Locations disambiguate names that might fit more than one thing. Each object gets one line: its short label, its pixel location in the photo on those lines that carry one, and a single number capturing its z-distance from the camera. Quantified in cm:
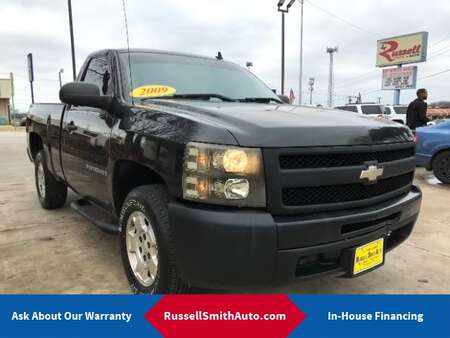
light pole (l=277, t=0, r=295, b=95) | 1696
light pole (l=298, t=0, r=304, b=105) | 2281
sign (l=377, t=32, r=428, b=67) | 3522
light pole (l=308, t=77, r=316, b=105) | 5063
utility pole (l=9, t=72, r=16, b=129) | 5045
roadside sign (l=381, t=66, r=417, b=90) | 3581
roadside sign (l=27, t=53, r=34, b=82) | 3431
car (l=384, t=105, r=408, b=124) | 2014
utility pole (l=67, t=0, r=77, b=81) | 1672
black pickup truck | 218
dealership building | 4953
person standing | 999
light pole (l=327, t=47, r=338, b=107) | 4078
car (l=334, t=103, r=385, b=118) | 1945
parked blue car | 766
